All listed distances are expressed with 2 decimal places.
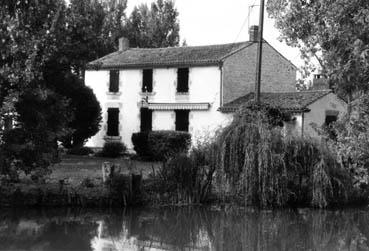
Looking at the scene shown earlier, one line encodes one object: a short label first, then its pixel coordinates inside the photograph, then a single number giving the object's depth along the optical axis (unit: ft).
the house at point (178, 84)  121.29
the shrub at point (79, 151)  121.80
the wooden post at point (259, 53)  84.99
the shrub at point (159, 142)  111.24
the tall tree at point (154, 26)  199.31
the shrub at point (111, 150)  122.21
